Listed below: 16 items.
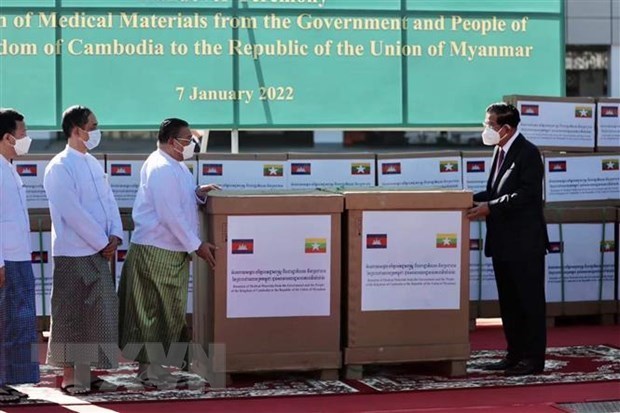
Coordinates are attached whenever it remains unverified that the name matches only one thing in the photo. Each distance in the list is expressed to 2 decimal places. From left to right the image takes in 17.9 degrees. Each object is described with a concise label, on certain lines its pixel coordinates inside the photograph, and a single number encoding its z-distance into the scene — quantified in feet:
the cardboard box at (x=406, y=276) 44.24
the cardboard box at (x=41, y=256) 55.81
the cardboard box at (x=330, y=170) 56.88
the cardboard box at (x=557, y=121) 58.49
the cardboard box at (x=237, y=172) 56.21
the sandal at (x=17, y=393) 41.19
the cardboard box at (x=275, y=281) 43.15
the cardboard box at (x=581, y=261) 59.56
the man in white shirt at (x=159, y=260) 43.26
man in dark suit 45.18
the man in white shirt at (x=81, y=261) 41.72
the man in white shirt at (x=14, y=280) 40.79
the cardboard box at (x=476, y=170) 58.58
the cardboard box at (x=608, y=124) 60.54
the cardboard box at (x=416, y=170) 57.64
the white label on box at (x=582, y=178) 59.60
